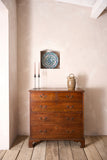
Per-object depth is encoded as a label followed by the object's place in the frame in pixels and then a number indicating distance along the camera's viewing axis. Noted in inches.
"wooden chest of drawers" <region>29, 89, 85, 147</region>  90.4
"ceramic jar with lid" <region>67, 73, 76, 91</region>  95.4
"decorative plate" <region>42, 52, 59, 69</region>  110.8
